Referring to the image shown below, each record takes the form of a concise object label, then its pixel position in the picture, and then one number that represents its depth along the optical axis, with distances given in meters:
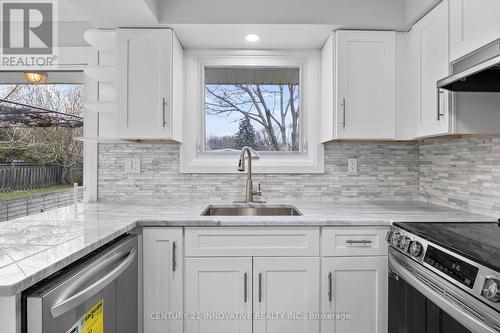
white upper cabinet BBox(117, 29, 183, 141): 2.04
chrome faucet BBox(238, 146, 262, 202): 2.26
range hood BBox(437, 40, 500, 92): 1.19
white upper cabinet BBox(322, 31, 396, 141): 2.07
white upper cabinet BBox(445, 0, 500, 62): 1.37
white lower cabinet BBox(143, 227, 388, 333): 1.72
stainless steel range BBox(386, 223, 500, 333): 1.02
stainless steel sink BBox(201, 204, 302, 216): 2.24
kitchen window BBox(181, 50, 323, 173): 2.42
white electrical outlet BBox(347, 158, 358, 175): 2.41
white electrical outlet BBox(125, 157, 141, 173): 2.36
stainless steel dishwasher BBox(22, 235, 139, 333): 0.92
